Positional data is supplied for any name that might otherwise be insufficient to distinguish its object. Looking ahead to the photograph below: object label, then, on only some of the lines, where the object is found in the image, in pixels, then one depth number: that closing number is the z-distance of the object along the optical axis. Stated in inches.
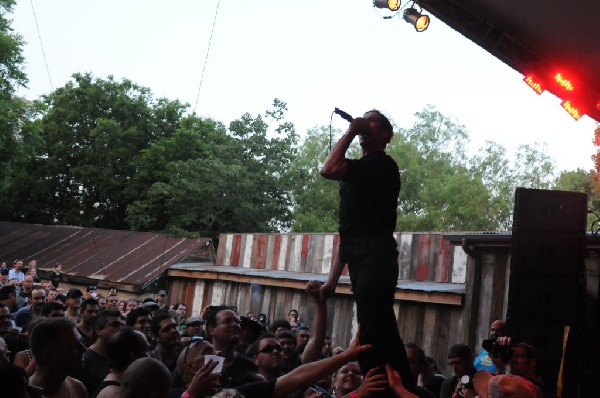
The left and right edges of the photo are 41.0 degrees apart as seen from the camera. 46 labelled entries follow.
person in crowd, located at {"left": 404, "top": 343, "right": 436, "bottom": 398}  272.5
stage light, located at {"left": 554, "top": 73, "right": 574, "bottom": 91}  432.8
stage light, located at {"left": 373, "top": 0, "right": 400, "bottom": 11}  438.0
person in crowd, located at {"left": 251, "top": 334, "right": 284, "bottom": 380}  237.5
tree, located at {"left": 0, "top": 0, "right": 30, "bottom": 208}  1225.4
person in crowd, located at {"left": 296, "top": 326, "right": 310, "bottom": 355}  358.9
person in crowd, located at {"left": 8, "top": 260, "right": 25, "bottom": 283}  652.3
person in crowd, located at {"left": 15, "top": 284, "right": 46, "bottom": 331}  366.0
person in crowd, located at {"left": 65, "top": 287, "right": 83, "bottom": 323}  379.9
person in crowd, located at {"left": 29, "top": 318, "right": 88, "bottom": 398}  176.9
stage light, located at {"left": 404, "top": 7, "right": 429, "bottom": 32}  440.1
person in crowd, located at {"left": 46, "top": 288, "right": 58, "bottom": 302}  483.0
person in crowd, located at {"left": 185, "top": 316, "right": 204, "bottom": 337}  316.2
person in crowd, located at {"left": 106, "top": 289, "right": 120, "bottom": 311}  461.1
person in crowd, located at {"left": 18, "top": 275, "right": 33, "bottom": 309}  502.0
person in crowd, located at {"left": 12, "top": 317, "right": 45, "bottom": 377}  223.3
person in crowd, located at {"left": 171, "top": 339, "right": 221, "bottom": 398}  196.5
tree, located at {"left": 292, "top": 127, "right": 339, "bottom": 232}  1438.2
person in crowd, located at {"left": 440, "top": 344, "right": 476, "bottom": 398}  289.7
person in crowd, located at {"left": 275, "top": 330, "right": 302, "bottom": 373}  300.3
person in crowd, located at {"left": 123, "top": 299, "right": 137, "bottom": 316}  544.1
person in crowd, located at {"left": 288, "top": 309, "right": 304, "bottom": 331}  569.5
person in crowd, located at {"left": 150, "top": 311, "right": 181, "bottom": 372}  268.1
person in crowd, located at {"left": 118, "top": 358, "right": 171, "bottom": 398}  140.9
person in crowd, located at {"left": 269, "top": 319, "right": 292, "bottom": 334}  347.3
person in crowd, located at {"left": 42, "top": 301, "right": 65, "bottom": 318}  296.8
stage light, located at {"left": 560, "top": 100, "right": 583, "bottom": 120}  439.5
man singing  167.6
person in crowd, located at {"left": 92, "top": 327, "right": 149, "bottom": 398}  186.1
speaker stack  322.3
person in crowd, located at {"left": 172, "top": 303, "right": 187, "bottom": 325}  578.0
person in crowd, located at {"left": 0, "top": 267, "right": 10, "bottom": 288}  553.3
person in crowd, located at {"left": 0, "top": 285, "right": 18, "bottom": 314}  404.1
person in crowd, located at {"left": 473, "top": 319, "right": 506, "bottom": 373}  299.3
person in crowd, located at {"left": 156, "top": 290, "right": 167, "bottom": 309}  639.1
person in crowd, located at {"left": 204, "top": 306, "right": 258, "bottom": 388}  238.7
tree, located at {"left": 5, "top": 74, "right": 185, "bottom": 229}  1569.9
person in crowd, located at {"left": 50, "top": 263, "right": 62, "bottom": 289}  754.8
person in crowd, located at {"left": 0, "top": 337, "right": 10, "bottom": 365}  185.1
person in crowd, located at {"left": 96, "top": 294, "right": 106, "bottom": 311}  486.1
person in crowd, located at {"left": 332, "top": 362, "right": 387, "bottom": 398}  225.6
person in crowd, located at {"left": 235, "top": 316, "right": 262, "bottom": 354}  310.2
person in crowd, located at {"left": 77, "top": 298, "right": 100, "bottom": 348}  304.2
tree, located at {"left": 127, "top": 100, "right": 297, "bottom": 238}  1203.2
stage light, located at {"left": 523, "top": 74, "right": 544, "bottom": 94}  440.5
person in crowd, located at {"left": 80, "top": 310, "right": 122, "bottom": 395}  227.1
